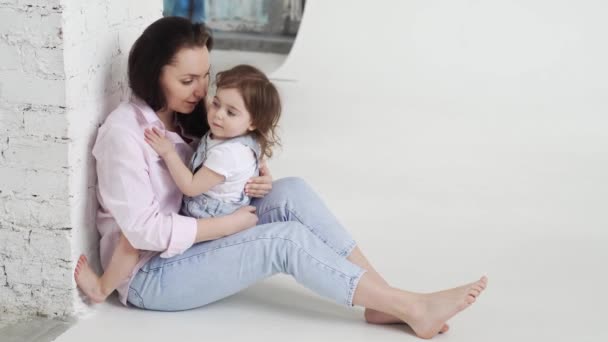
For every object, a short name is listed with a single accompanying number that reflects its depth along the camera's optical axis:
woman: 2.21
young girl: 2.27
